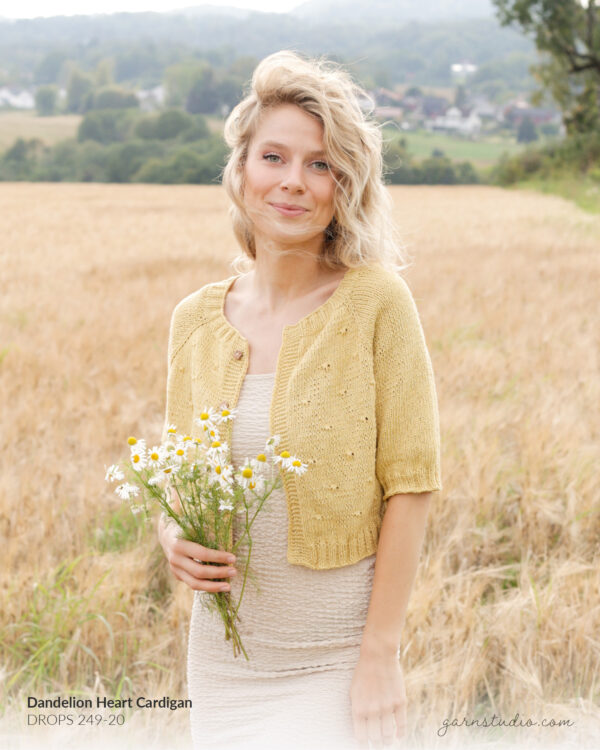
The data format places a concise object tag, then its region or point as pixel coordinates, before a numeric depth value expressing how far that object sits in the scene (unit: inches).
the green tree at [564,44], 952.9
